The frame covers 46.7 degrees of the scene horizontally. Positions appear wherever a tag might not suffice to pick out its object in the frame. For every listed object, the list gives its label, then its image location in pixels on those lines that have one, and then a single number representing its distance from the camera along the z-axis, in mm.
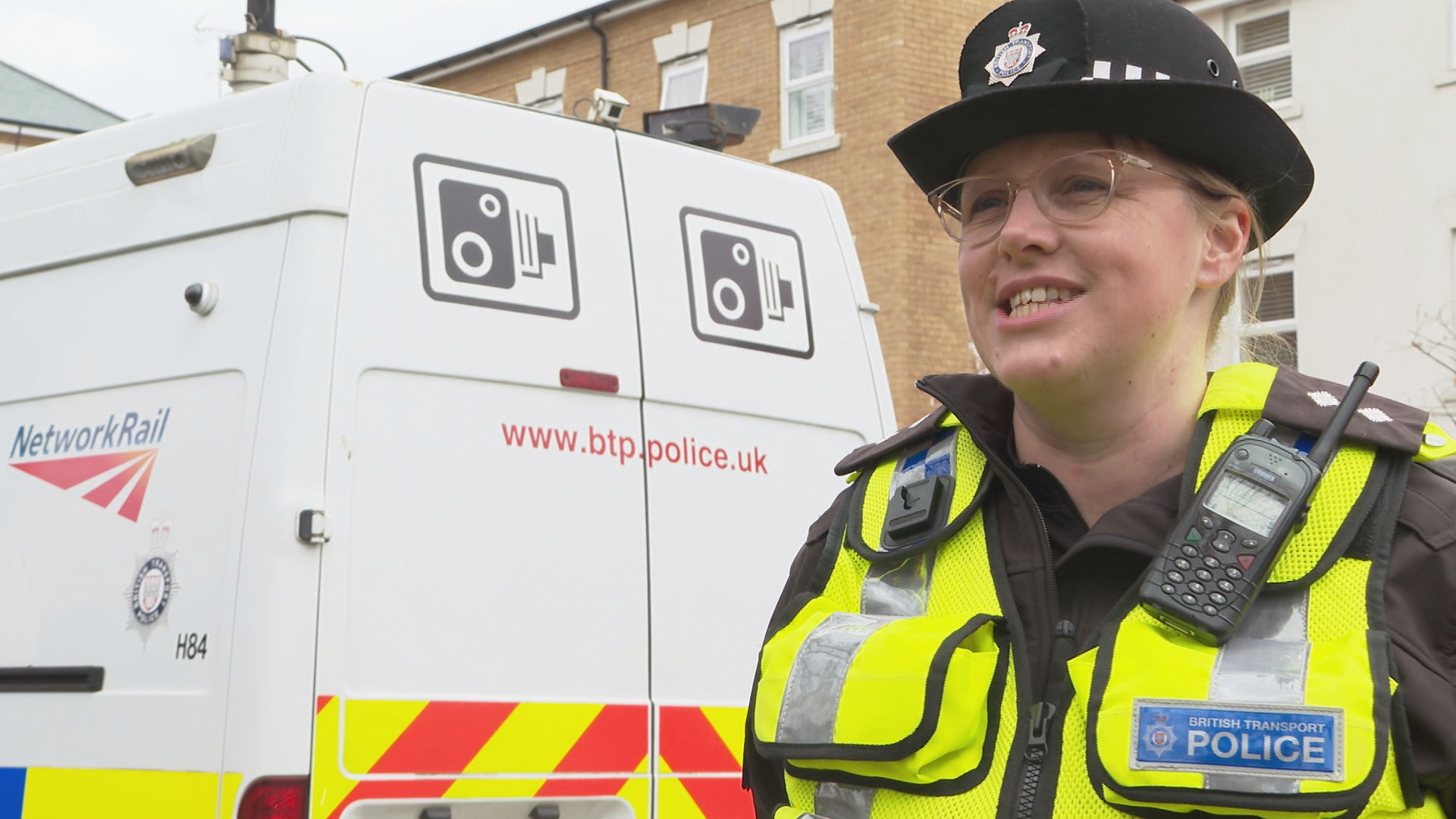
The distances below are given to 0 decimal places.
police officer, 1745
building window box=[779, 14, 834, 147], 17969
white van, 3711
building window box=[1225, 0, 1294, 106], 16203
